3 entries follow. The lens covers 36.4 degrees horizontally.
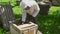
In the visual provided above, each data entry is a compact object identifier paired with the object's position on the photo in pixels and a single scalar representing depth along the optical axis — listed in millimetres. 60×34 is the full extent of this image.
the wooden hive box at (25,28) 2024
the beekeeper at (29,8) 2018
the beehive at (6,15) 2803
